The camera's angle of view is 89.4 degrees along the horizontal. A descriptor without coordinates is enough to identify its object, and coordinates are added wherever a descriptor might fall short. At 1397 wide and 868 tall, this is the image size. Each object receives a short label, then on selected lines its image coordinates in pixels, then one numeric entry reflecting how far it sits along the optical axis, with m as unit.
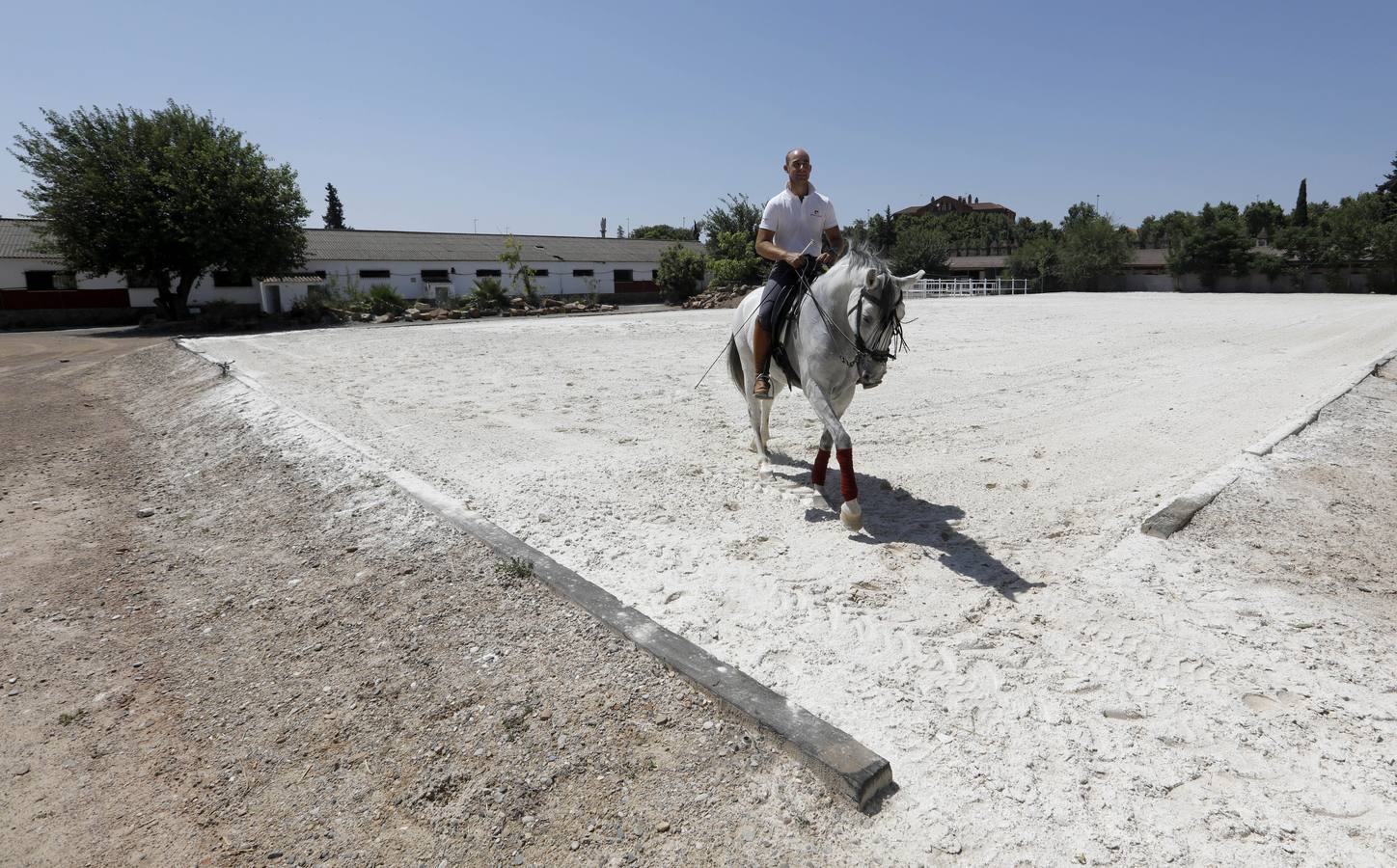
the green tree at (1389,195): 56.91
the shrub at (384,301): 32.09
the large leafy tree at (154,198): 27.80
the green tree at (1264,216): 89.75
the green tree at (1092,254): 59.62
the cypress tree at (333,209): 87.69
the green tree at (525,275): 38.28
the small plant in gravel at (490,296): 34.97
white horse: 4.95
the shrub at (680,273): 43.28
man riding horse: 5.86
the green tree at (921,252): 58.12
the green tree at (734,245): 43.16
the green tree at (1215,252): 56.28
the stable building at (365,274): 35.72
